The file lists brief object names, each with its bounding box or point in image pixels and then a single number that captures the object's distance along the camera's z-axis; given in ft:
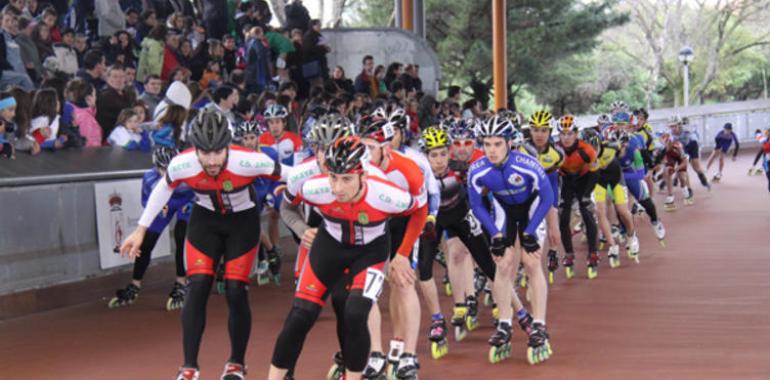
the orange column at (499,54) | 93.71
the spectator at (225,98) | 47.50
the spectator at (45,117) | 38.93
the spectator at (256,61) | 58.70
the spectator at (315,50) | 64.64
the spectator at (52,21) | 46.88
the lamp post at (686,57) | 169.89
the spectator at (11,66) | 41.50
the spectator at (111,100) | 44.96
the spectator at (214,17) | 60.08
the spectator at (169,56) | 52.24
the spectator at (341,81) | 65.46
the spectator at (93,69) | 46.65
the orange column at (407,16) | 93.40
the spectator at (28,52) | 43.91
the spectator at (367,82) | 67.56
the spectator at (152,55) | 51.06
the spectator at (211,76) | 54.56
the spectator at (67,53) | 47.78
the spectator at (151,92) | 47.34
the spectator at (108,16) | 53.78
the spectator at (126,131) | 44.37
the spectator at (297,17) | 66.95
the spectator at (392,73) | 71.46
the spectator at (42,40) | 45.91
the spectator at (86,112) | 42.70
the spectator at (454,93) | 71.72
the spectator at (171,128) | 43.62
